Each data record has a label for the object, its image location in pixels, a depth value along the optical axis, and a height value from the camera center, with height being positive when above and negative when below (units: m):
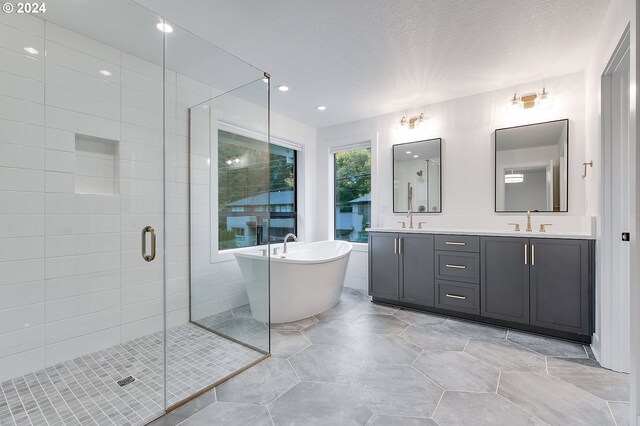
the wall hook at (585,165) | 2.48 +0.41
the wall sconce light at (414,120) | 3.66 +1.18
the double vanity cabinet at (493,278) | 2.43 -0.66
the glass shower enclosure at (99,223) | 1.79 -0.08
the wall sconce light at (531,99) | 2.94 +1.17
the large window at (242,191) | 2.81 +0.21
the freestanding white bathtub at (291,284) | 2.69 -0.74
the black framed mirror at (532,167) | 2.90 +0.47
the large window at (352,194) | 4.36 +0.28
